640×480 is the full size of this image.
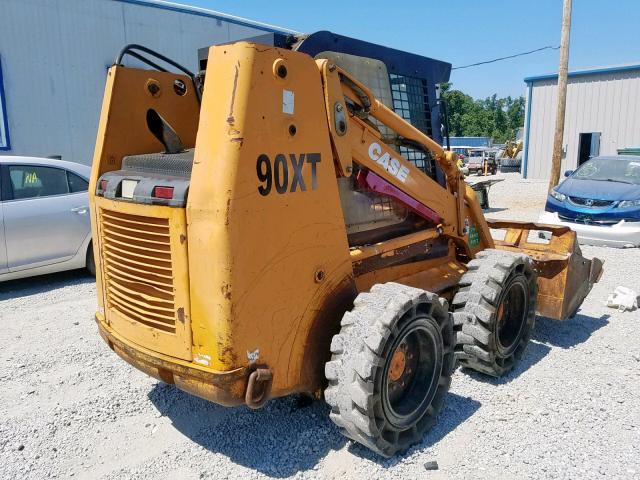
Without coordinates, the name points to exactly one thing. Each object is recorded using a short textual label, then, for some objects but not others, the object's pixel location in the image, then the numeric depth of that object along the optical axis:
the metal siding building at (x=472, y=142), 53.62
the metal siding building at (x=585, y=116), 21.09
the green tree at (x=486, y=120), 67.81
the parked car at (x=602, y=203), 8.81
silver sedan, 6.23
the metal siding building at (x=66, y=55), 11.69
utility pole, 13.84
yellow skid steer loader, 2.56
